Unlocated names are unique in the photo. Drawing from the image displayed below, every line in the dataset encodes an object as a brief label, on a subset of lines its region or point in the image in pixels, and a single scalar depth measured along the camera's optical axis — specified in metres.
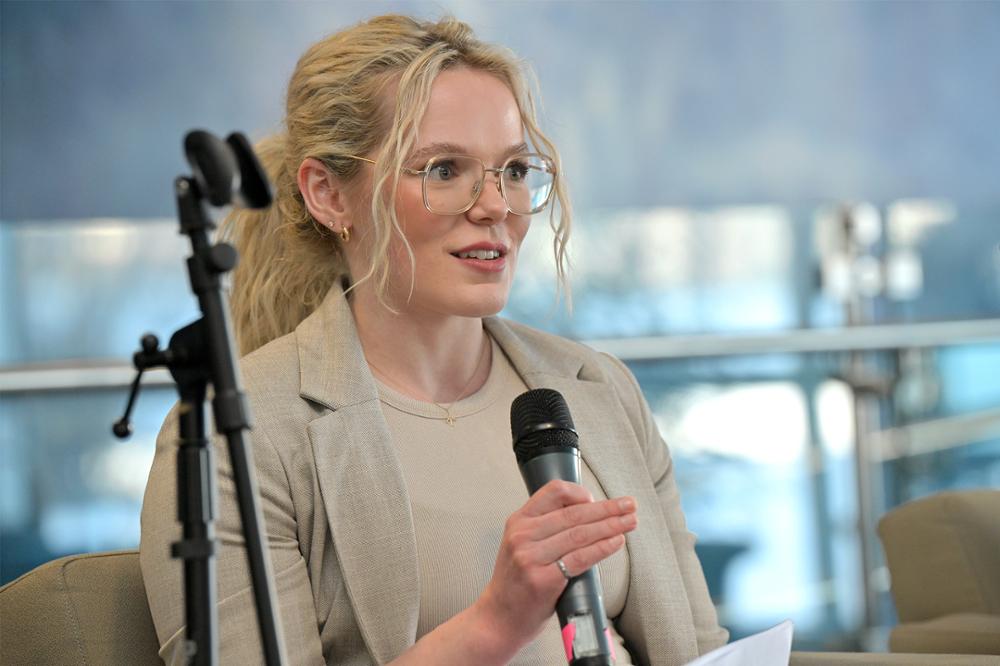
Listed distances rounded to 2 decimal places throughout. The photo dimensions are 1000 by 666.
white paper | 4.79
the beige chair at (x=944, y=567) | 5.22
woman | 4.94
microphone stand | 4.61
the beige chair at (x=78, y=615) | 4.93
